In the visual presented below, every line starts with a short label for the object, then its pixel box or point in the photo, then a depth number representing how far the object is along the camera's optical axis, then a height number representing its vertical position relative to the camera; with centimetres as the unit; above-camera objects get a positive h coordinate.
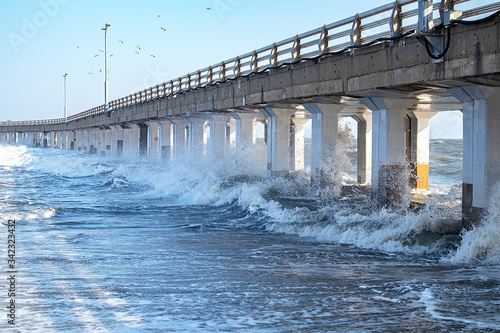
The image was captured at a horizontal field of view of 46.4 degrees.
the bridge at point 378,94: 1272 +219
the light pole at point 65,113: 9786 +776
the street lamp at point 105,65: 6521 +1070
